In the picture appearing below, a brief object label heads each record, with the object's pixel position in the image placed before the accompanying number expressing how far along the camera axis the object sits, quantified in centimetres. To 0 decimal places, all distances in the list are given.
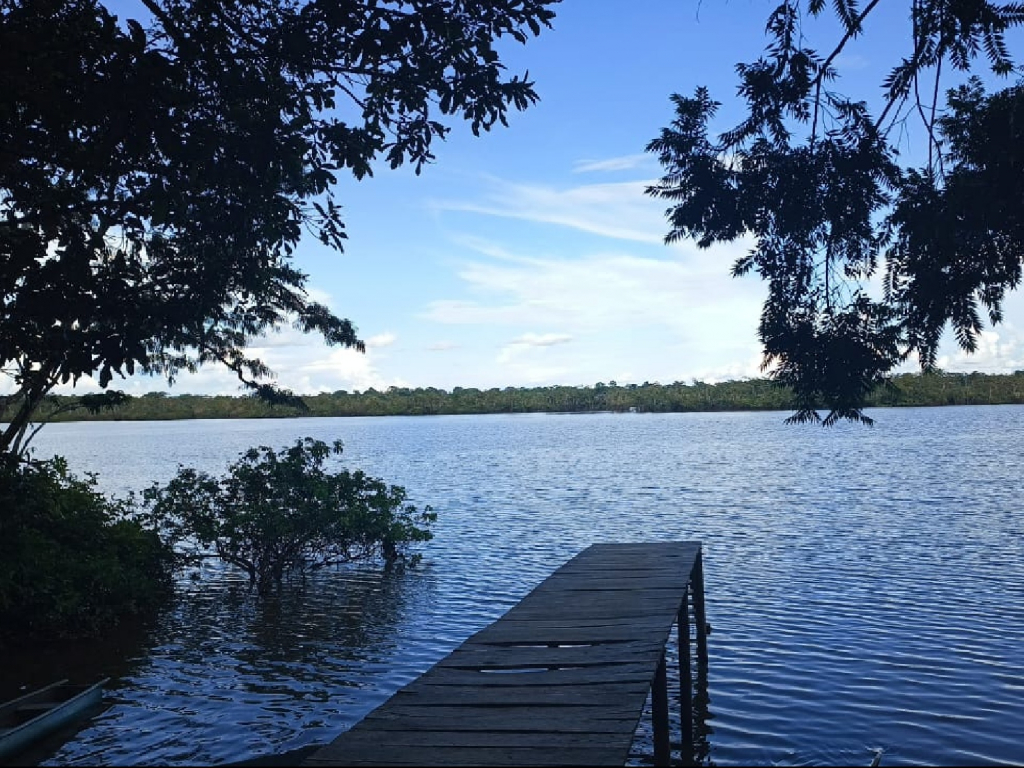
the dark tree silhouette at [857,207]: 853
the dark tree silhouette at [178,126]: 844
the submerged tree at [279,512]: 1909
